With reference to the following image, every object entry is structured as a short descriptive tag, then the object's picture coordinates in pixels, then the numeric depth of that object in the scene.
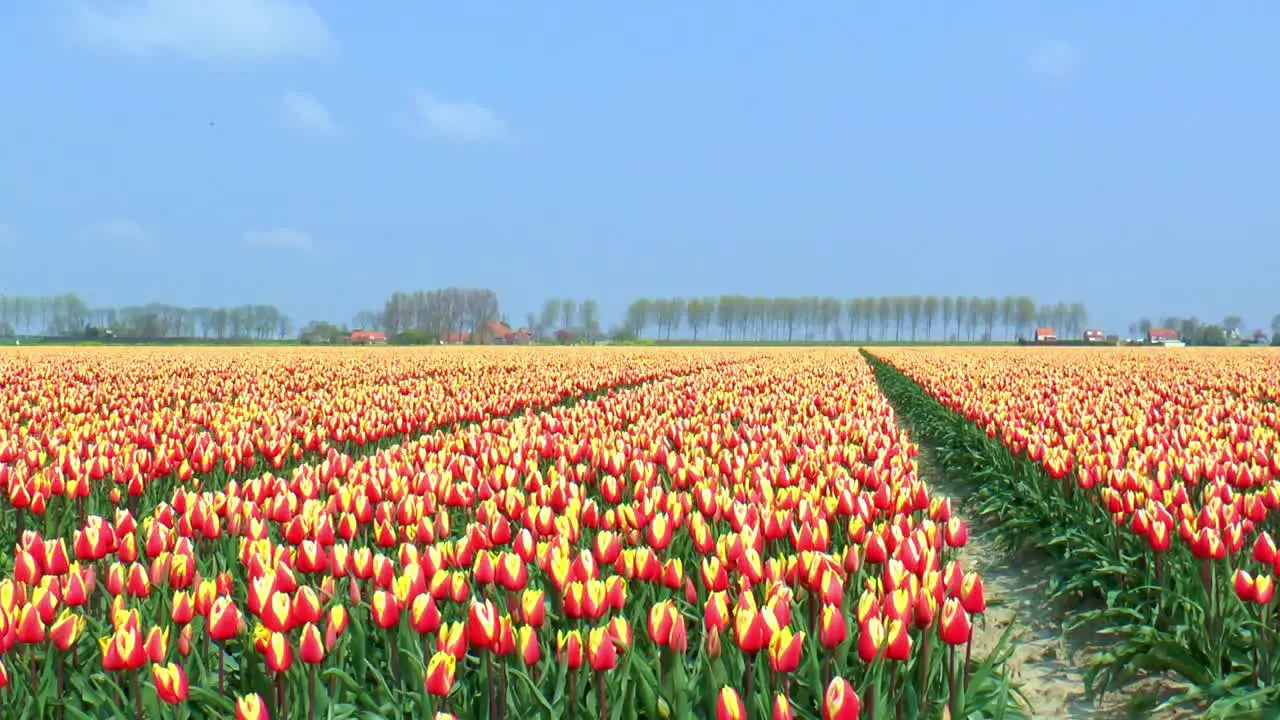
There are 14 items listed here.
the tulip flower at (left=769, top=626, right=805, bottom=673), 2.87
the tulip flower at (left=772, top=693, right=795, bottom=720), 2.54
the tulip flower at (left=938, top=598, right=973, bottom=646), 3.11
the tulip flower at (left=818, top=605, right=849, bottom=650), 3.05
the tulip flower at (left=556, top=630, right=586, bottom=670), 2.98
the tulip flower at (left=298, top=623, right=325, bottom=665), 2.96
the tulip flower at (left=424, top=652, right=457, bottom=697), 2.84
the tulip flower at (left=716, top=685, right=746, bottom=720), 2.56
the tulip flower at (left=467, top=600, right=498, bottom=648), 3.01
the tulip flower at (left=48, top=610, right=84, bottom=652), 3.24
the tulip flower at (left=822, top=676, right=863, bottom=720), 2.56
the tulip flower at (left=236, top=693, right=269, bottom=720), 2.65
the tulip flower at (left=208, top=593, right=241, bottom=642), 3.16
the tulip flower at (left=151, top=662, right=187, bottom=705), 2.82
